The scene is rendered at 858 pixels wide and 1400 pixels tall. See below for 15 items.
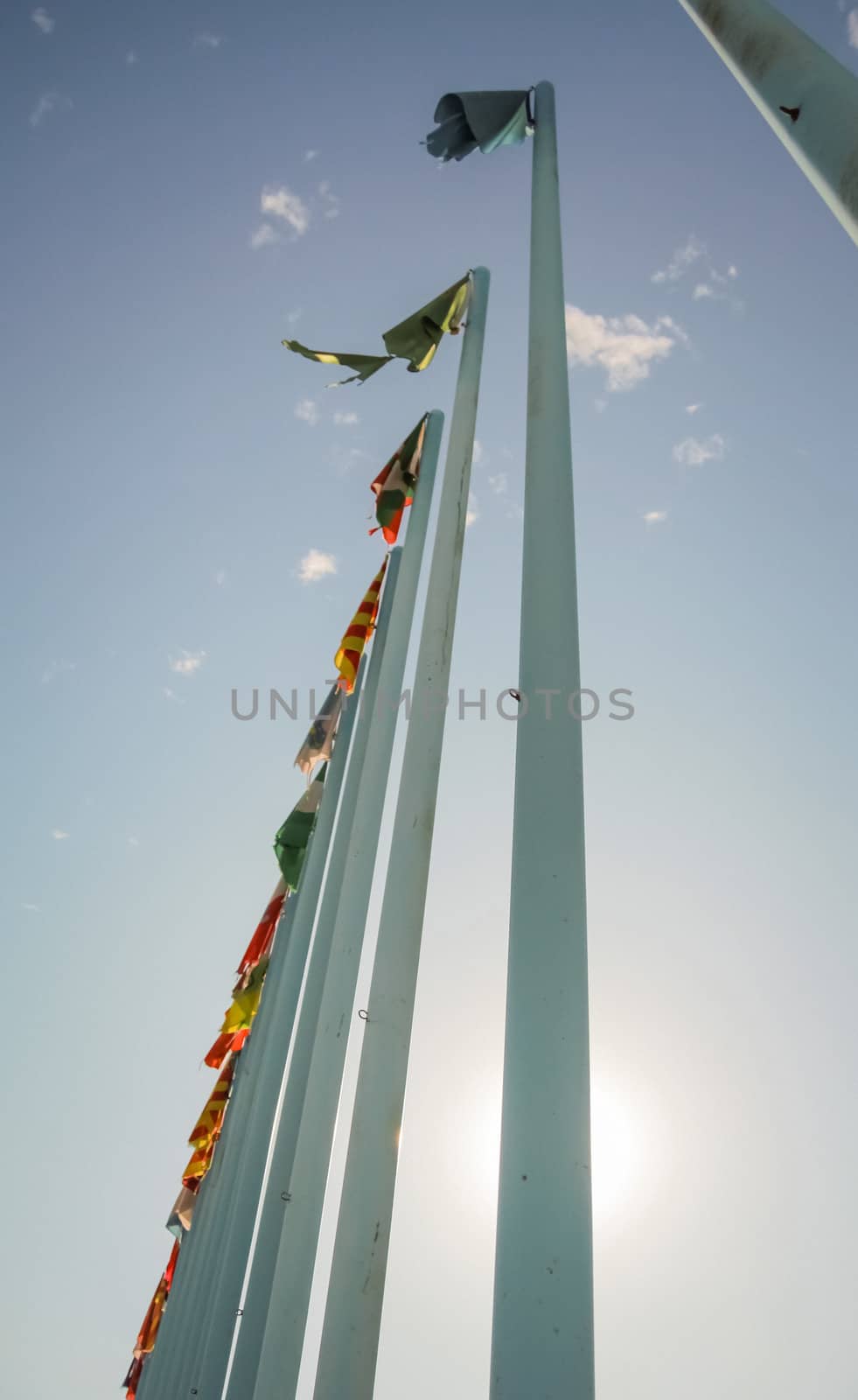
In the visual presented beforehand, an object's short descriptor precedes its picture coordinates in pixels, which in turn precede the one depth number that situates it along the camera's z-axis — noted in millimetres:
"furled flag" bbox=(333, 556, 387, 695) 7598
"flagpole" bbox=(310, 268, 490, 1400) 2990
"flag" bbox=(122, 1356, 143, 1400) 15445
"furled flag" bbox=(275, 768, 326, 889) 8438
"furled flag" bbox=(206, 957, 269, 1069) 10227
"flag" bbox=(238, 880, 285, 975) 10047
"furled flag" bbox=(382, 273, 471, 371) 6098
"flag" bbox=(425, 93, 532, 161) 4836
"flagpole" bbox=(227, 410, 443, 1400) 5590
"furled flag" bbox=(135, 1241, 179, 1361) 13617
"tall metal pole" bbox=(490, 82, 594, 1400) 1707
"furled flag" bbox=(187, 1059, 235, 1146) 11102
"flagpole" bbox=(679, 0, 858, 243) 1878
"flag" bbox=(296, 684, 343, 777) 8156
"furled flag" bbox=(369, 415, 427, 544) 6945
